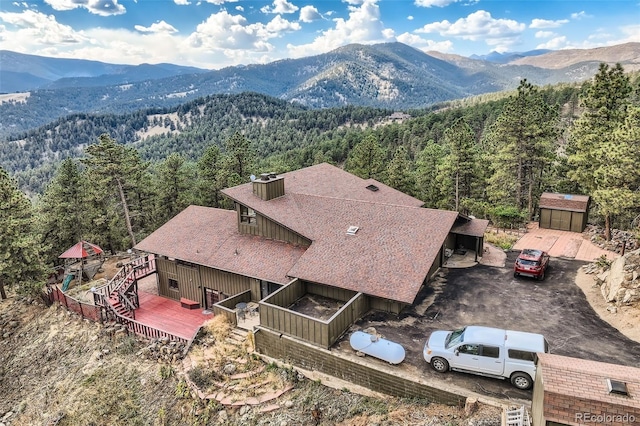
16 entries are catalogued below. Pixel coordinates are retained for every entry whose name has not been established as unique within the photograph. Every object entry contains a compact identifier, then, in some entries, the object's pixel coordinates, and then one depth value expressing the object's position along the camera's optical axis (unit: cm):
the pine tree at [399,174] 4416
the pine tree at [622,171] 2234
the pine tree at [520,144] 3297
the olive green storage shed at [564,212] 2873
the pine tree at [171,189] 3988
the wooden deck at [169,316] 2156
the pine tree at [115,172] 3394
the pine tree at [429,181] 4559
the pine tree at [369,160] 4619
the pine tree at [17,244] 2566
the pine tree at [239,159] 4225
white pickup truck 1211
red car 2025
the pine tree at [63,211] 3347
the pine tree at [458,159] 3719
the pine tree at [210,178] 4069
